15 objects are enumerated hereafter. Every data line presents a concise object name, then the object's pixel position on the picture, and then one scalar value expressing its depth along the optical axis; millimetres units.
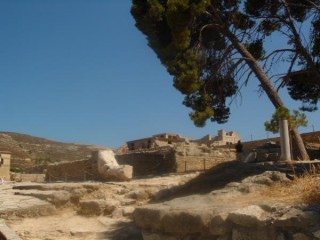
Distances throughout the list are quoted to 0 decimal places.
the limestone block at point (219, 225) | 5086
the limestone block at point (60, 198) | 8997
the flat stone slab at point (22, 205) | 8453
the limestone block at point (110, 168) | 11695
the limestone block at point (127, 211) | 7992
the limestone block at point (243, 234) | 4759
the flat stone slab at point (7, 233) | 6602
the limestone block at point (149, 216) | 5910
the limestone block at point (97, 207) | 8422
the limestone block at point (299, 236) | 4321
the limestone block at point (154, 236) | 5762
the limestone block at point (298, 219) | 4379
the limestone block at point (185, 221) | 5359
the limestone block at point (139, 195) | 8812
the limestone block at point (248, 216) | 4750
